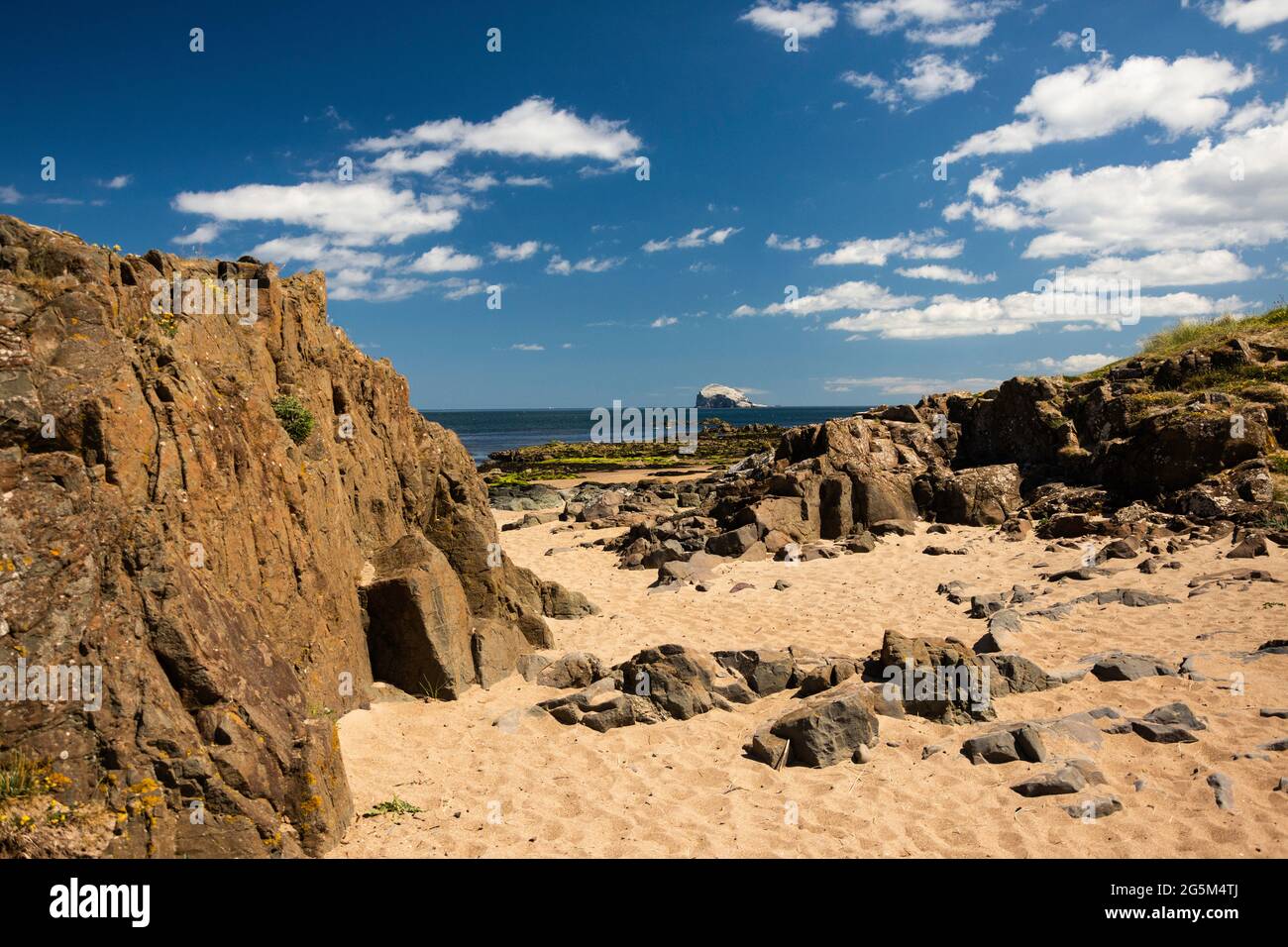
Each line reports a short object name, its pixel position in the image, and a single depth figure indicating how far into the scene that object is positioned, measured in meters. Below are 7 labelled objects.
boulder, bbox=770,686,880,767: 9.49
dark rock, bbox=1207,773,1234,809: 7.93
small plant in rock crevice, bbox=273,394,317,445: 10.87
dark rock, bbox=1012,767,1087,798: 8.34
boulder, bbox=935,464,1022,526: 25.34
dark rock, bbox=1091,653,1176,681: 11.39
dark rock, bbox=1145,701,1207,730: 9.61
